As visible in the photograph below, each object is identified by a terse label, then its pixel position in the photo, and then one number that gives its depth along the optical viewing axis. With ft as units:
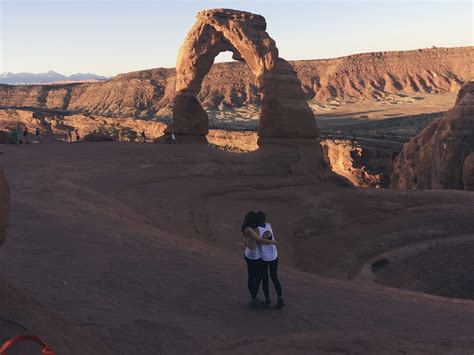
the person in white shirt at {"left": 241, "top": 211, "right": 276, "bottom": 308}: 24.08
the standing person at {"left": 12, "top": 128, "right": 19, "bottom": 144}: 101.14
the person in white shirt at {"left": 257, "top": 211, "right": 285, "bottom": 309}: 24.06
